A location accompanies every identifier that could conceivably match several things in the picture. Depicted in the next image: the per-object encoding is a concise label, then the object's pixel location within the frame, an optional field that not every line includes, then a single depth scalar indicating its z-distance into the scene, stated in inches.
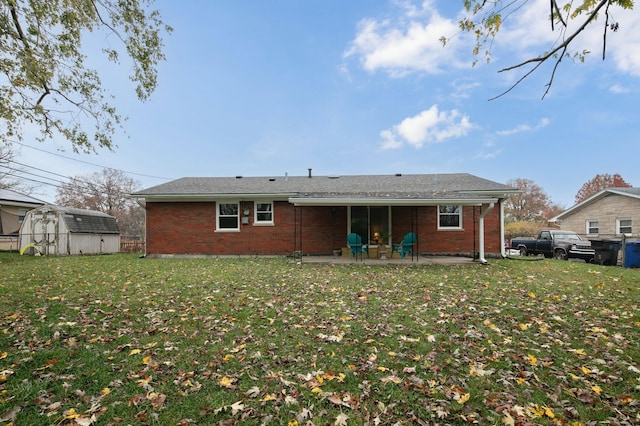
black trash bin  536.6
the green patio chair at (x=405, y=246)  488.7
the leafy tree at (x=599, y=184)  1521.9
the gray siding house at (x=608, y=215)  722.2
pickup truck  622.8
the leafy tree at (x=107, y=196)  1497.3
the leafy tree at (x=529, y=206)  1679.4
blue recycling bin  504.1
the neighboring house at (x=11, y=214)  778.8
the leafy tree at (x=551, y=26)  133.2
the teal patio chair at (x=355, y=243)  488.1
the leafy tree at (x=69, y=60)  248.8
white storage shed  667.4
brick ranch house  562.9
